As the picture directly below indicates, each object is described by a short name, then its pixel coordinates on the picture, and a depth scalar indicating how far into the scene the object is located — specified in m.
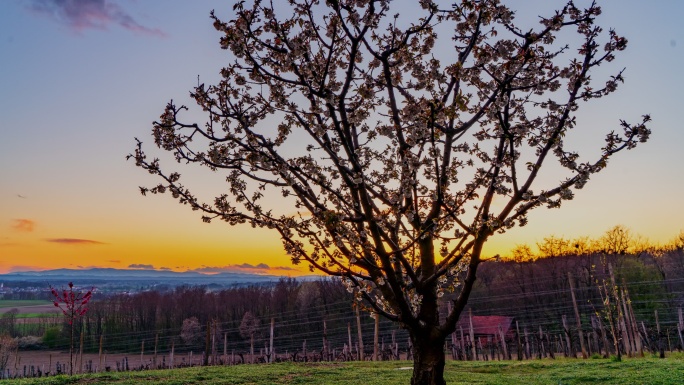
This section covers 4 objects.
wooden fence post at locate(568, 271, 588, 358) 21.84
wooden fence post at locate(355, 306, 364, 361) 24.23
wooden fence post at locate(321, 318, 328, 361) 32.21
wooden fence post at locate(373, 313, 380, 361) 23.18
